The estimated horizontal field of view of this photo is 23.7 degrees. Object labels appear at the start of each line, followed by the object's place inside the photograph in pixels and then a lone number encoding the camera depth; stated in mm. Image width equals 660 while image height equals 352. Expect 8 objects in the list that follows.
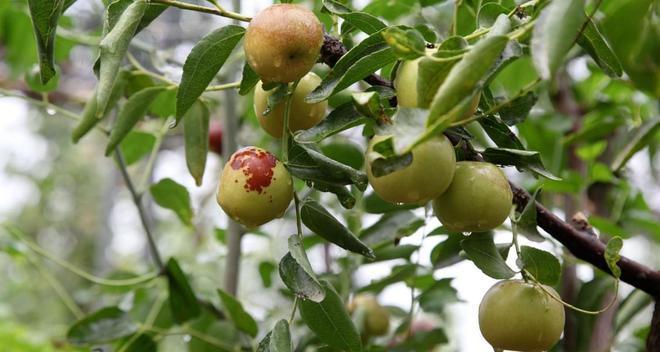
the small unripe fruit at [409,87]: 566
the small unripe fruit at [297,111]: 634
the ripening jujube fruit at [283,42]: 589
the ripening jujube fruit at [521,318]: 618
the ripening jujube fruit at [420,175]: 565
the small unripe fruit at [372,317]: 901
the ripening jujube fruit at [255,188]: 608
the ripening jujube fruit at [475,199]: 590
